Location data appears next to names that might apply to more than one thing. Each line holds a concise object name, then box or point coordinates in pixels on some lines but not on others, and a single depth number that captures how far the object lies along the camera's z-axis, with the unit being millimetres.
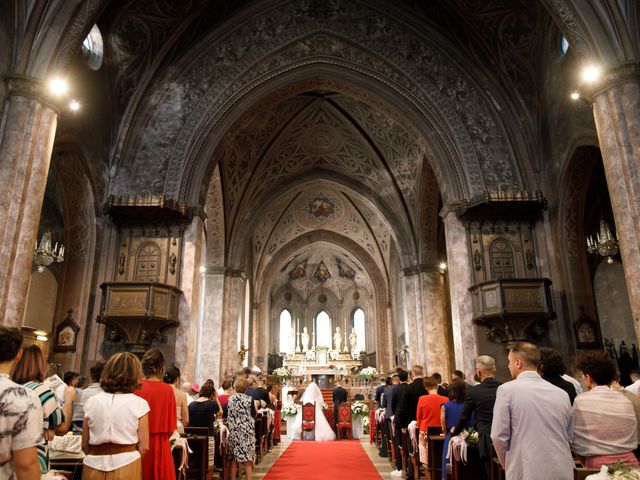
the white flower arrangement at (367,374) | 21631
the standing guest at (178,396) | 5152
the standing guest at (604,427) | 3275
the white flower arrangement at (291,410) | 15025
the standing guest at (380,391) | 11916
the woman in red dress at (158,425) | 4035
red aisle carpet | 8586
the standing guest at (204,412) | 6780
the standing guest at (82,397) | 5805
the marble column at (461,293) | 11367
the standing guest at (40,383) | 3100
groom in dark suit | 15193
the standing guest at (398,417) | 8352
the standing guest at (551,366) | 4219
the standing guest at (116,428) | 3312
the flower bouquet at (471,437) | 5237
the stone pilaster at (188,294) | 11438
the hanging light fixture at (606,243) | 11039
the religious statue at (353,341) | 31406
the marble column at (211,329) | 17391
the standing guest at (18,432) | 2490
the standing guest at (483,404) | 4820
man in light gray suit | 3184
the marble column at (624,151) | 7148
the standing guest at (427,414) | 6836
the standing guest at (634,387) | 6287
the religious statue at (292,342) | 32438
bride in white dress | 14367
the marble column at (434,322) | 16797
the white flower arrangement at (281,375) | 21344
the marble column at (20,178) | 7199
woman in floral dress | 7543
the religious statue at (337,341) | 30181
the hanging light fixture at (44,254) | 11031
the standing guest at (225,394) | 9172
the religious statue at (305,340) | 32062
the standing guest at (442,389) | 8500
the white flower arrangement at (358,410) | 15252
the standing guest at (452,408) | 5805
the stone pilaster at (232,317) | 18234
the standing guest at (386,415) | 9835
